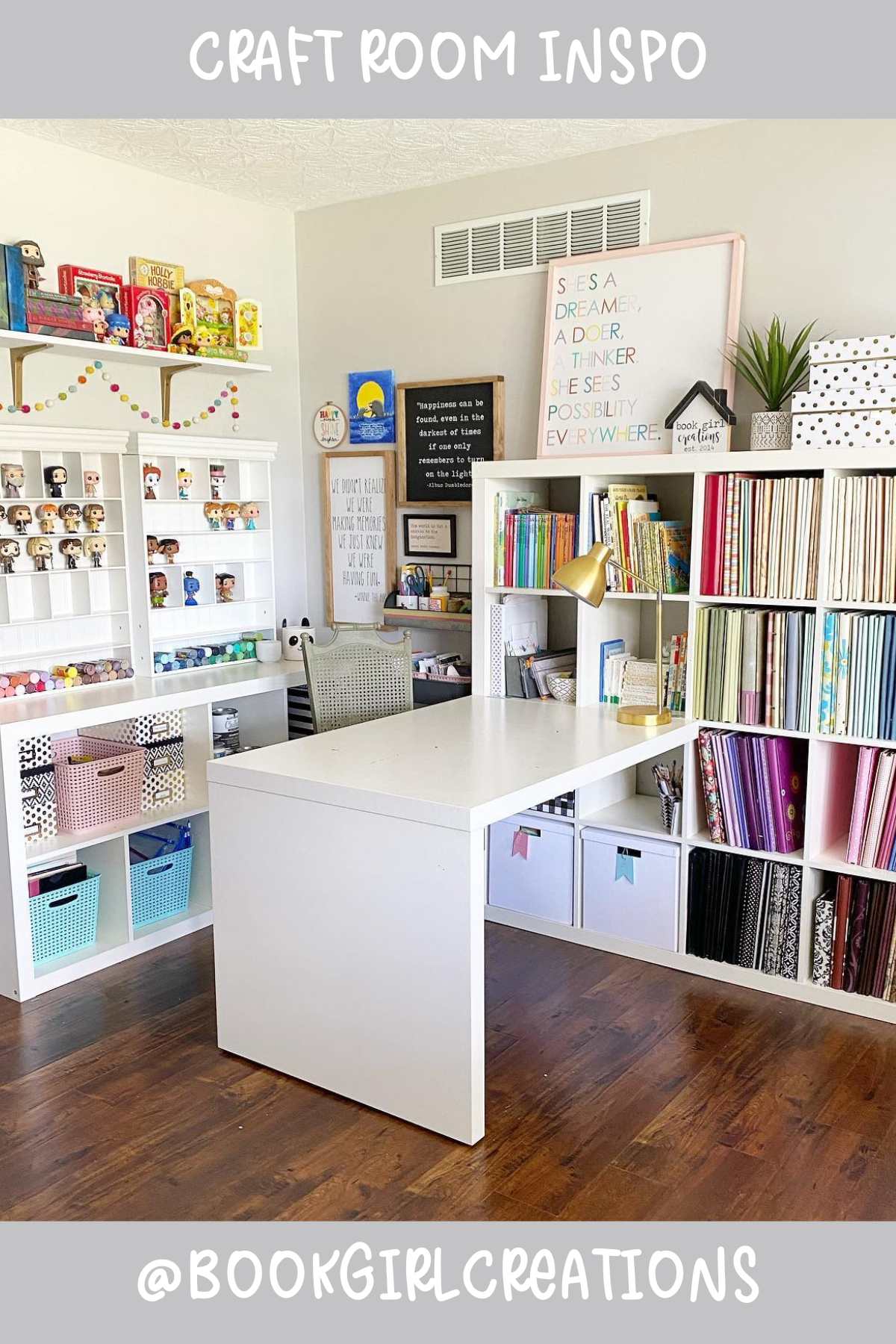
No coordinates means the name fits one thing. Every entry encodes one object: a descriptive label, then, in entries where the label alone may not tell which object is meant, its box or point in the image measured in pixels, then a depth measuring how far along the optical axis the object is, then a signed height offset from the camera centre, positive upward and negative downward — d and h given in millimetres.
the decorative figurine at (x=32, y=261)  3518 +770
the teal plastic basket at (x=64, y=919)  3361 -1245
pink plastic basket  3545 -888
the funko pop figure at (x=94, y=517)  3900 -31
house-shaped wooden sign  3467 +258
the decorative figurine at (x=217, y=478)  4340 +112
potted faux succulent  3266 +401
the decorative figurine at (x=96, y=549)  3898 -142
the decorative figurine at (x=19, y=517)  3674 -29
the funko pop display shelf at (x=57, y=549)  3680 -141
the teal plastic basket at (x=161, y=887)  3684 -1255
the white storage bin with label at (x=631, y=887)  3479 -1195
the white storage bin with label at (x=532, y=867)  3705 -1202
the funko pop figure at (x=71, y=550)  3834 -144
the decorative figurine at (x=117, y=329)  3836 +605
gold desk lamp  3232 -215
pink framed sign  3584 +546
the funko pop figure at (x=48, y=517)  3740 -30
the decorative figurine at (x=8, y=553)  3635 -146
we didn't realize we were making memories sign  4543 -111
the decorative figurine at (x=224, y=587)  4391 -310
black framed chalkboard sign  4191 +265
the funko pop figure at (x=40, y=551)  3727 -143
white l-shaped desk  2479 -925
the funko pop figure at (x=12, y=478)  3643 +96
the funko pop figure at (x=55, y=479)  3740 +93
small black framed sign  4355 -115
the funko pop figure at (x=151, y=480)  4030 +97
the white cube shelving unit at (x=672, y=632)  3137 -443
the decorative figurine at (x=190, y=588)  4234 -305
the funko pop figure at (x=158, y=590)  4074 -298
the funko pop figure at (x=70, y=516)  3811 -28
